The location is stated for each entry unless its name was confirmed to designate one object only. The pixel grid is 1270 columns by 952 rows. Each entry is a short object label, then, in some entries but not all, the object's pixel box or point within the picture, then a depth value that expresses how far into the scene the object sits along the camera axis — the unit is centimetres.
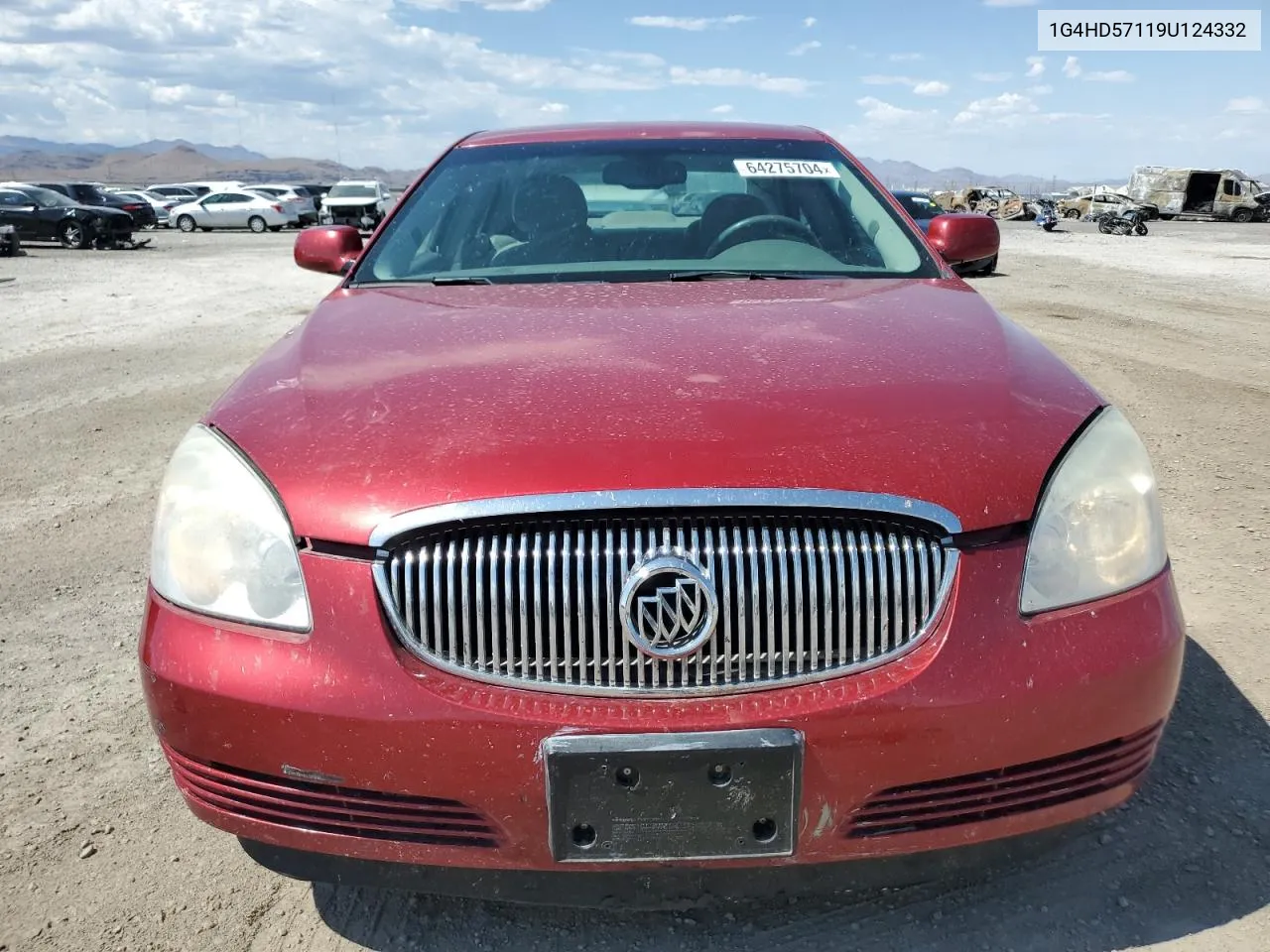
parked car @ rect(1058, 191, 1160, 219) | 4503
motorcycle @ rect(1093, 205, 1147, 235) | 3281
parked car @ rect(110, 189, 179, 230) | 3862
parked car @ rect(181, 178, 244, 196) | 4285
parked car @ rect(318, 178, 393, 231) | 3409
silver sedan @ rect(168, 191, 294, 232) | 3634
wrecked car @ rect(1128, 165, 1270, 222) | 4456
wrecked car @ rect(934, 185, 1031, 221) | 4875
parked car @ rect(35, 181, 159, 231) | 3078
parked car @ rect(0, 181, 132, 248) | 2542
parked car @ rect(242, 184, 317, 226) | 3694
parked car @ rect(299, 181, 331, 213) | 3966
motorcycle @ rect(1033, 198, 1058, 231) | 3641
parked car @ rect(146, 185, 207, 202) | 4619
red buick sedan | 156
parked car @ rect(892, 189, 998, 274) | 2177
